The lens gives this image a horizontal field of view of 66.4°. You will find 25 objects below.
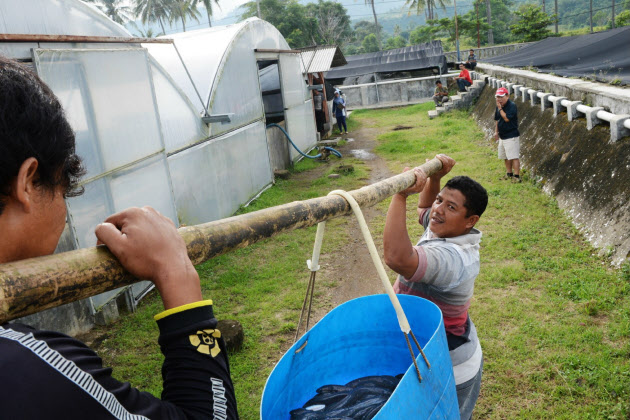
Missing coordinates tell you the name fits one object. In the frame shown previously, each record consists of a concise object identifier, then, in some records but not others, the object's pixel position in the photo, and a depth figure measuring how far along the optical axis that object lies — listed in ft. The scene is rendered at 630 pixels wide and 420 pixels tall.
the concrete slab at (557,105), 29.05
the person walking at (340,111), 58.65
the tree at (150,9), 182.39
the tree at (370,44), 176.87
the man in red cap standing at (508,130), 29.12
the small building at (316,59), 51.37
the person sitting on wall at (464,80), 63.46
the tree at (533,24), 116.26
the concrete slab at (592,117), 23.25
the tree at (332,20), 150.07
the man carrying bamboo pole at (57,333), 2.71
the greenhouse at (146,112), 15.34
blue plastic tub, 5.55
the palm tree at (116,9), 176.76
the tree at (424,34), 143.23
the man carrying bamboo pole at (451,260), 7.30
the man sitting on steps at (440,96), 64.23
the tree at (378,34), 180.09
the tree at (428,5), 162.36
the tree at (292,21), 133.90
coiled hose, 39.99
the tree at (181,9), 177.68
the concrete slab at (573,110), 26.48
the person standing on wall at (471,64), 72.18
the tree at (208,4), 172.96
